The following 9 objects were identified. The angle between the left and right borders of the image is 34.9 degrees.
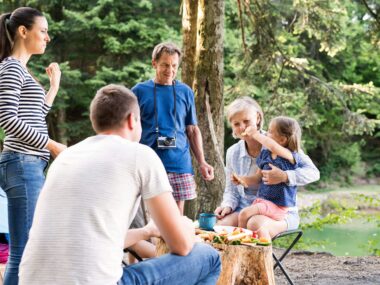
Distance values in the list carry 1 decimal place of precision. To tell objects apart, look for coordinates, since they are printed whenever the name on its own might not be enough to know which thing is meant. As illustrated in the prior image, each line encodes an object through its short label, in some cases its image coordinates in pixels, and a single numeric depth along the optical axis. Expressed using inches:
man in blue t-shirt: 130.7
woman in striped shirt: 90.8
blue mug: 113.7
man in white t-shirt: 67.4
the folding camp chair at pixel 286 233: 118.4
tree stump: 104.1
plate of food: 110.3
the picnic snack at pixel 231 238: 104.7
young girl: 119.3
